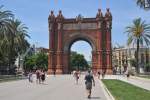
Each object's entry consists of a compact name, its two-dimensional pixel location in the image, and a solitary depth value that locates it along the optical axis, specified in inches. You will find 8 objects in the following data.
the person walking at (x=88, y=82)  320.5
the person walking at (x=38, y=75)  613.3
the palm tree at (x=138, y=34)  1226.3
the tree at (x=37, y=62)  2032.3
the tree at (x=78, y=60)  2777.5
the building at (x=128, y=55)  2590.8
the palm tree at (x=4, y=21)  945.2
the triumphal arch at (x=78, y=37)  1357.3
